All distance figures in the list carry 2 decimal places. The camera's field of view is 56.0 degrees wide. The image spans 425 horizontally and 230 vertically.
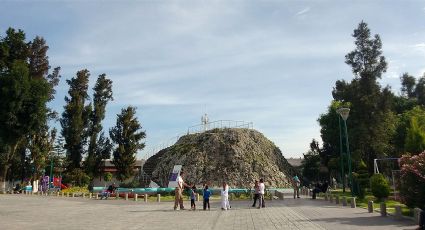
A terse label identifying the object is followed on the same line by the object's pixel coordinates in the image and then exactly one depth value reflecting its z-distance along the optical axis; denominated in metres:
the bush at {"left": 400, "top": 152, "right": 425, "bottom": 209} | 15.42
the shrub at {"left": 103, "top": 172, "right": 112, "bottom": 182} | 53.72
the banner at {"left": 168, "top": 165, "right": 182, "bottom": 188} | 46.94
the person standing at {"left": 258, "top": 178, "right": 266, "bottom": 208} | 22.48
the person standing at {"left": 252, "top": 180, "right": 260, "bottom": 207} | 22.62
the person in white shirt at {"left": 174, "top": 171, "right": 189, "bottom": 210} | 20.71
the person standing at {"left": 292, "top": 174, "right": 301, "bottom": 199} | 32.17
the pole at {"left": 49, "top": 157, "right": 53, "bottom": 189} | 52.17
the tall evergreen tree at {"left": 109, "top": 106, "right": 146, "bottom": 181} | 52.19
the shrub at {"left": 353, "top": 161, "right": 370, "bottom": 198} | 28.63
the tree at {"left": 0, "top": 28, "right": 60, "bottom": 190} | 43.81
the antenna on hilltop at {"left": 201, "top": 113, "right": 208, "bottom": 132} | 62.83
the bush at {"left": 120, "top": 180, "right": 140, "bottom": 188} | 50.11
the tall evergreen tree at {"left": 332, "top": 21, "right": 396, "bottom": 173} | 38.62
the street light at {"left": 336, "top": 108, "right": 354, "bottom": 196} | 25.62
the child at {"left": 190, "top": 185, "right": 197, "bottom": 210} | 21.45
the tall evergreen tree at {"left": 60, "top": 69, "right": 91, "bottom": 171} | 52.59
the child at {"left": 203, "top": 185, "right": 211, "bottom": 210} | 21.41
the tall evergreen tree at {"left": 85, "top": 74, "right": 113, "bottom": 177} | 54.06
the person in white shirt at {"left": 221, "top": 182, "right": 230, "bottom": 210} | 21.52
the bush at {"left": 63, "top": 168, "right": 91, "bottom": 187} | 51.56
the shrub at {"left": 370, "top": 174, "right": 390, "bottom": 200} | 25.48
